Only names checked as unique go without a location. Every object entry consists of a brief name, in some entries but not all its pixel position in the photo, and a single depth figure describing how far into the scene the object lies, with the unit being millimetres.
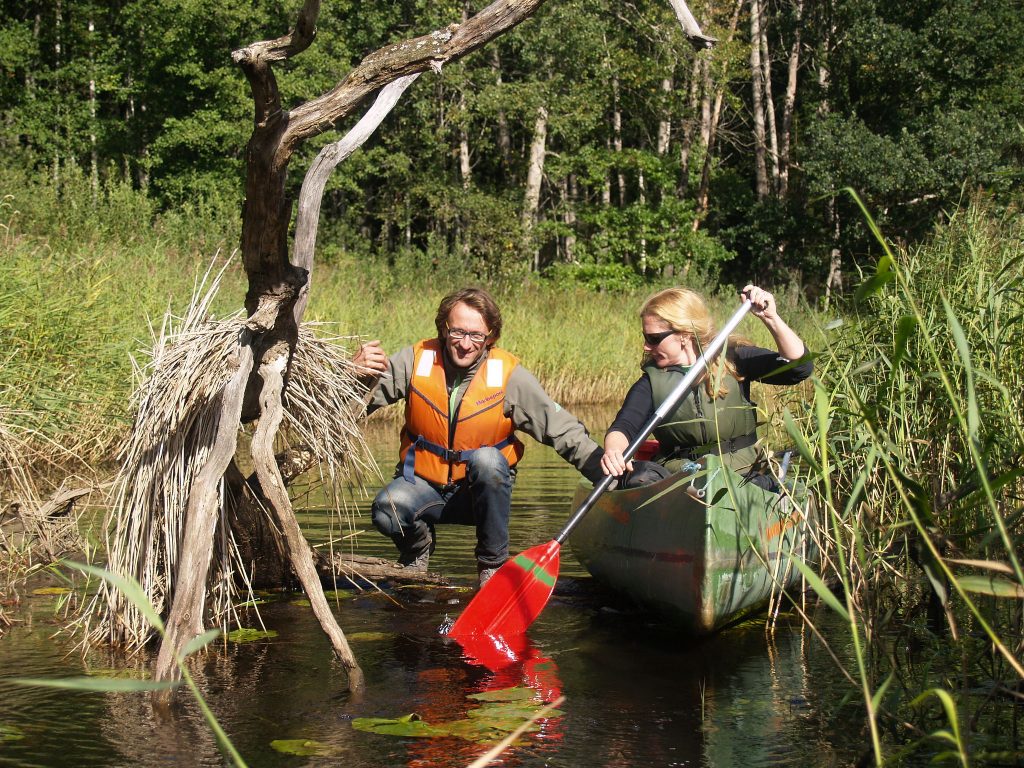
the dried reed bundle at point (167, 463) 3826
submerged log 4930
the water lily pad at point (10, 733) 3160
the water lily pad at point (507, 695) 3500
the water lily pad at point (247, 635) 4184
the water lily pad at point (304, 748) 3023
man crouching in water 4613
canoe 3953
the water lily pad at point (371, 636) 4242
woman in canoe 4438
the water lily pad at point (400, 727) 3172
